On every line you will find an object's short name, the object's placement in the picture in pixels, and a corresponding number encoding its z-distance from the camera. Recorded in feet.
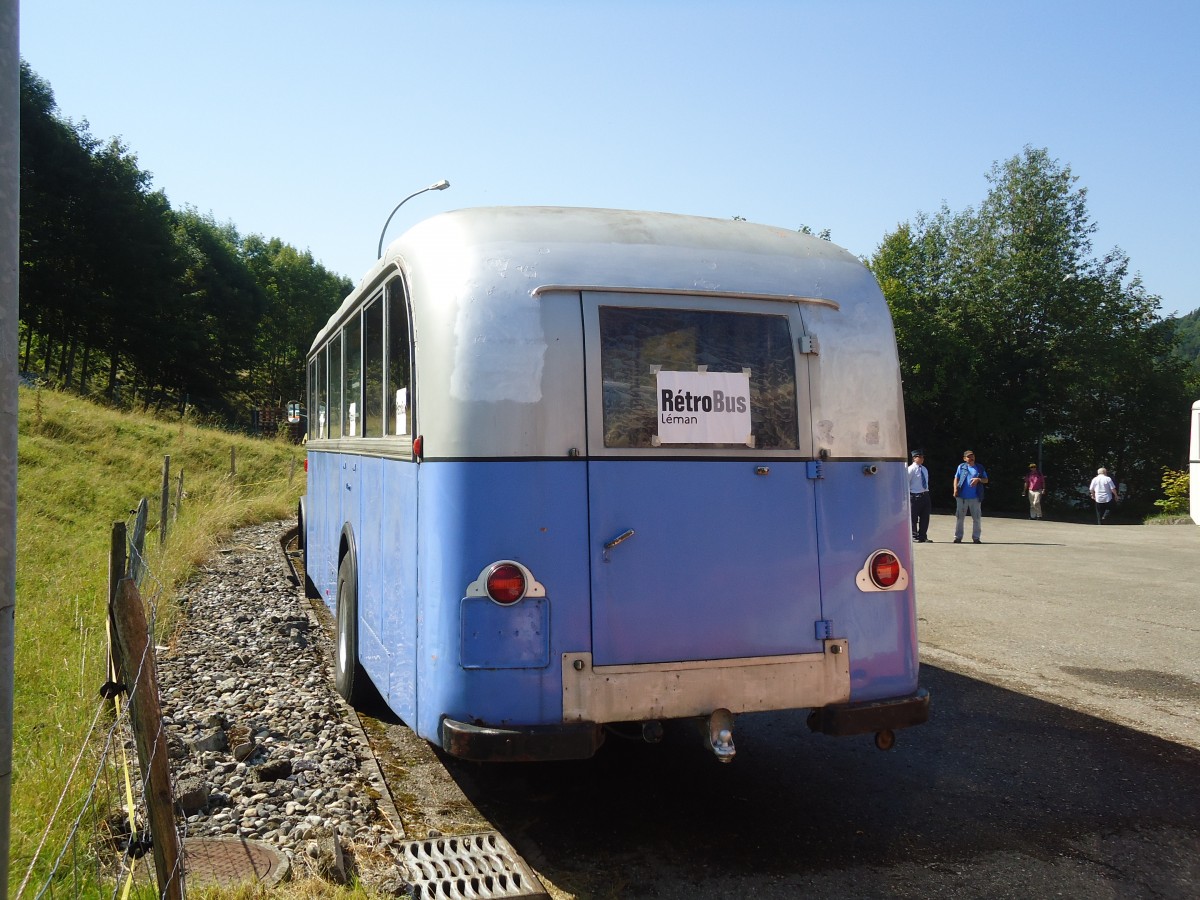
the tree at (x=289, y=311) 243.60
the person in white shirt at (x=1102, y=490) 88.86
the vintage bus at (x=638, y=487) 13.46
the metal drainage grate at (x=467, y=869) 12.30
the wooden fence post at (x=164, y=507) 43.84
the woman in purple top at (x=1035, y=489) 101.60
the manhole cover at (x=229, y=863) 12.29
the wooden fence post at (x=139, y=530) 26.28
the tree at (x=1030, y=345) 141.90
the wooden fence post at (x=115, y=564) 12.42
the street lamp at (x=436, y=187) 77.25
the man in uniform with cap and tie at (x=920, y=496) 59.11
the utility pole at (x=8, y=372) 6.41
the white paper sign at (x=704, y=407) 14.32
